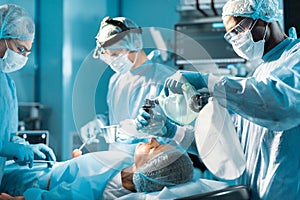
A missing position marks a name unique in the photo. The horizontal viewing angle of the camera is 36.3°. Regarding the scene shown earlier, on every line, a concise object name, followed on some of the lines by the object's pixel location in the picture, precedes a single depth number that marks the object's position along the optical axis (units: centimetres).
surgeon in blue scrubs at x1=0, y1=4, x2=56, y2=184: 159
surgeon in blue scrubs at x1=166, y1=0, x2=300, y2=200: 132
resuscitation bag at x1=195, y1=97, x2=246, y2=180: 145
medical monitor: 366
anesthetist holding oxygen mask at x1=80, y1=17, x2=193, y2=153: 196
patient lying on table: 166
